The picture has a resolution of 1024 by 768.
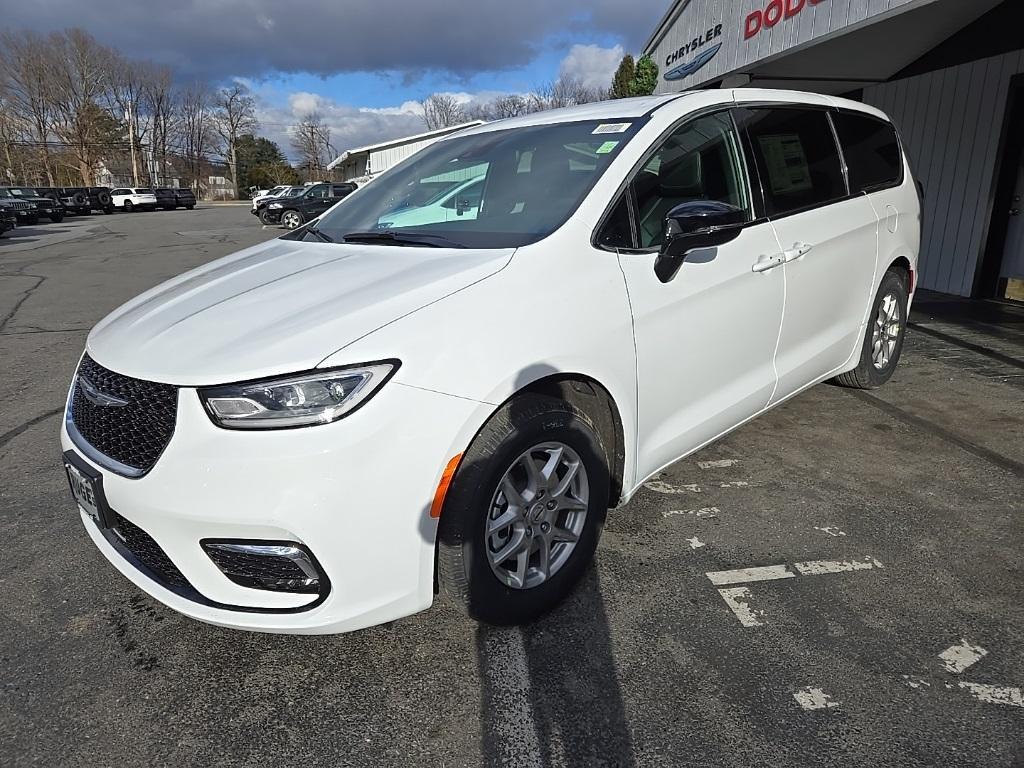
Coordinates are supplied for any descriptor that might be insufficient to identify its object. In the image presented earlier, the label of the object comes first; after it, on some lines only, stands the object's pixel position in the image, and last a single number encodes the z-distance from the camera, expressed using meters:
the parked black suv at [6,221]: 20.73
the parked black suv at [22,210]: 28.09
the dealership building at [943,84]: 7.23
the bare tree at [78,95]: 59.88
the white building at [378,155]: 39.59
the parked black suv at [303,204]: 25.78
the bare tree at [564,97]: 56.00
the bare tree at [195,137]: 79.00
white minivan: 1.83
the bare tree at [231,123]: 80.56
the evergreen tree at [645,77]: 15.68
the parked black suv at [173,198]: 45.53
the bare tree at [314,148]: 79.75
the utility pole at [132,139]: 71.75
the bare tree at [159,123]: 74.06
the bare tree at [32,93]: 57.56
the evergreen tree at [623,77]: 25.03
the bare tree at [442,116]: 66.81
